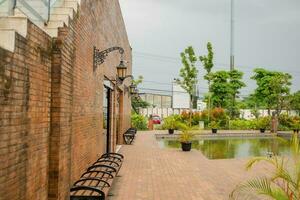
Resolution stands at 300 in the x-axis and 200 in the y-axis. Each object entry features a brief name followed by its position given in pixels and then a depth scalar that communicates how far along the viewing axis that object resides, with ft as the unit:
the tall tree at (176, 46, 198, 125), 127.17
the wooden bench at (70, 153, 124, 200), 18.48
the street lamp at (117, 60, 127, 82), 38.24
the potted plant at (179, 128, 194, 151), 53.61
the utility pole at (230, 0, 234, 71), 164.69
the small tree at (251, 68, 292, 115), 112.98
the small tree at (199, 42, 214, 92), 131.34
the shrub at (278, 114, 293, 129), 116.51
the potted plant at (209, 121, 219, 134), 94.02
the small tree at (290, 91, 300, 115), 116.07
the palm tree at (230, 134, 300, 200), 15.63
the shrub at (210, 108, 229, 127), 113.91
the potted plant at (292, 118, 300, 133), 110.11
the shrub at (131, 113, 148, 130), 101.76
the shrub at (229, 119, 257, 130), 117.19
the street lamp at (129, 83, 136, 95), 76.84
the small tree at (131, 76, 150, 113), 129.24
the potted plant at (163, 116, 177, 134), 88.33
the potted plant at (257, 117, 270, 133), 112.06
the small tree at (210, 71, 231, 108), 139.64
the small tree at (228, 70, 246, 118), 141.16
